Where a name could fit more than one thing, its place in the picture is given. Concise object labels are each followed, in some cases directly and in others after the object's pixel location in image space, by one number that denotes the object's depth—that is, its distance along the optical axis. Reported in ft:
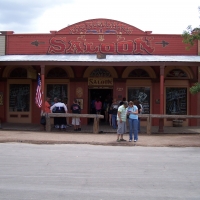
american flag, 51.88
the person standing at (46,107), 51.31
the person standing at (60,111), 51.31
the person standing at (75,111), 51.98
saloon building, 60.34
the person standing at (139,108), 52.16
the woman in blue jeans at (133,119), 41.96
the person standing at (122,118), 41.16
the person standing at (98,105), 60.85
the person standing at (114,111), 53.42
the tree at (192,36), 45.96
